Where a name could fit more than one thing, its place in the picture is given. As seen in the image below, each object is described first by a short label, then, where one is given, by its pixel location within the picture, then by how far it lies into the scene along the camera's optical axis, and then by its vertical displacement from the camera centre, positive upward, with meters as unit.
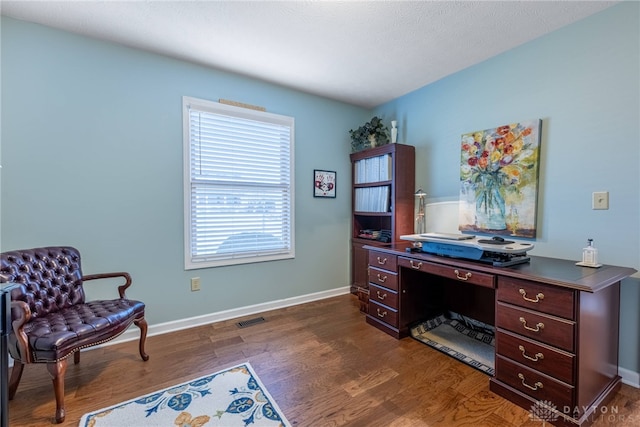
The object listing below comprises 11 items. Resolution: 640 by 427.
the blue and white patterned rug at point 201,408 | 1.44 -1.13
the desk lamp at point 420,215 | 2.94 -0.06
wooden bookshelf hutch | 3.00 +0.11
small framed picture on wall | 3.29 +0.31
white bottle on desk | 1.70 -0.28
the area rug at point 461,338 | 2.02 -1.11
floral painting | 2.15 +0.26
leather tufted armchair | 1.43 -0.69
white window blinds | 2.59 +0.24
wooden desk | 1.36 -0.67
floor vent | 2.61 -1.12
